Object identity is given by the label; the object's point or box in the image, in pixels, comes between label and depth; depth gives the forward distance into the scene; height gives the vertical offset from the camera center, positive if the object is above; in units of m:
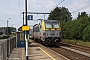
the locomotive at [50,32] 29.98 +0.64
